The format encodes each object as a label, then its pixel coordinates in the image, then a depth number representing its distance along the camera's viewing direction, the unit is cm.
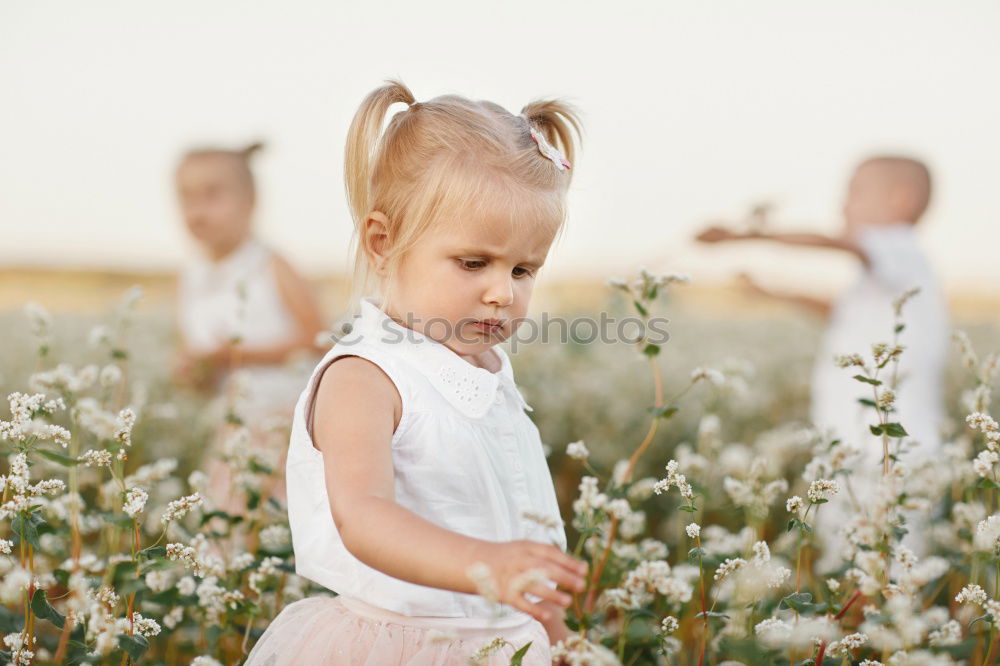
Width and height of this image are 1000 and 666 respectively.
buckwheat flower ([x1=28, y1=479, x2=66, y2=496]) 222
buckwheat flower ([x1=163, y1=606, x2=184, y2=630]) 261
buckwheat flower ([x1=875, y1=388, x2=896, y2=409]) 216
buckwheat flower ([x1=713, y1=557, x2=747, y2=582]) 214
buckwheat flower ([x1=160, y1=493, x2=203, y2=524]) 212
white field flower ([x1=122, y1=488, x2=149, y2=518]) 207
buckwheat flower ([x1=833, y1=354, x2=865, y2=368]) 227
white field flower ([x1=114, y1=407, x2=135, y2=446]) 221
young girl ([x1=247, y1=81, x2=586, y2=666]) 215
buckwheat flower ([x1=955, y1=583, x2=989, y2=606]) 211
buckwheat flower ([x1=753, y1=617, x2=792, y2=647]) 199
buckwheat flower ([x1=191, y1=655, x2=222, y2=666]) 181
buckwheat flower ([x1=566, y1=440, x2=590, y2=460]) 259
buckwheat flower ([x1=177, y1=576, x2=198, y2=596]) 245
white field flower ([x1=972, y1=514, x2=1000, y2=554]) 203
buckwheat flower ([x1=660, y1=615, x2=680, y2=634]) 226
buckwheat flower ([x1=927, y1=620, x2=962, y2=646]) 208
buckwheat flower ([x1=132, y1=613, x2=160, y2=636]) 220
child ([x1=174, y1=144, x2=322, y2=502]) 563
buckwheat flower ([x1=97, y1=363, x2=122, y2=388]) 300
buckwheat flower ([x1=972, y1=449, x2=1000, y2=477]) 218
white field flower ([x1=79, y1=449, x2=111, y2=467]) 223
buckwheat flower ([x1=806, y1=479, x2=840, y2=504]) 212
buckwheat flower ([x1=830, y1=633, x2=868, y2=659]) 208
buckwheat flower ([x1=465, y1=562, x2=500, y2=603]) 147
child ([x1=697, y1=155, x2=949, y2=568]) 586
